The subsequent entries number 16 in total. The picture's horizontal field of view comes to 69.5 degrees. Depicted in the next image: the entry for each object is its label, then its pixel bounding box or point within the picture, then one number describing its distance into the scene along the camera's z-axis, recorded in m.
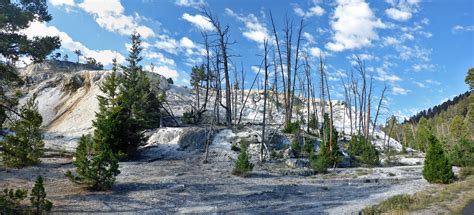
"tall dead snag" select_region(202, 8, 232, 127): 27.22
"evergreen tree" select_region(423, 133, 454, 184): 15.88
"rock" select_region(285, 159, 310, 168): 23.92
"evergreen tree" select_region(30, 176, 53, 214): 9.60
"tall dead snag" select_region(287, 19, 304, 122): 33.86
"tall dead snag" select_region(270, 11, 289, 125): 30.84
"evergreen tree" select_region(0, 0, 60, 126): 12.06
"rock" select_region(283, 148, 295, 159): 26.23
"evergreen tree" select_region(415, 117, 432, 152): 51.06
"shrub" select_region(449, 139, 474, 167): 24.88
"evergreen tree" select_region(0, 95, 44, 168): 13.78
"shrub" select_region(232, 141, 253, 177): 18.75
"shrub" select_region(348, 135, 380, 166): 28.69
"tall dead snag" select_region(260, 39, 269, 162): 24.36
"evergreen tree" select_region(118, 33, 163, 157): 22.98
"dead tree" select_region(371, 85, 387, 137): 42.53
